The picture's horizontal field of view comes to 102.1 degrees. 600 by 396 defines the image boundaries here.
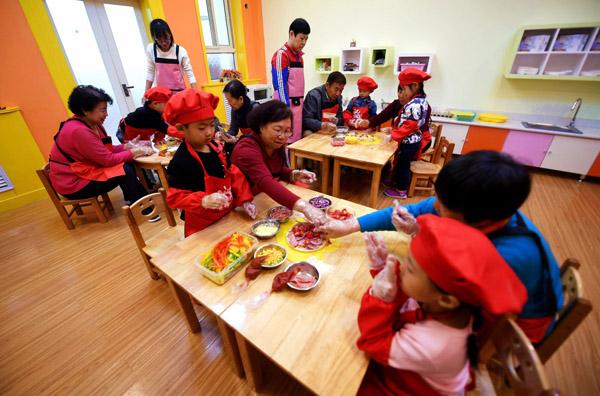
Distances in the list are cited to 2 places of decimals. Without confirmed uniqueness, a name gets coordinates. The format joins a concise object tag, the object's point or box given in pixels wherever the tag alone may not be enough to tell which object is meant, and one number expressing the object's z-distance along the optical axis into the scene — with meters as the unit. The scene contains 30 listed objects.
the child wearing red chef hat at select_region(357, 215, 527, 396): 0.60
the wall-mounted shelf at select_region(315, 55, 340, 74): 5.11
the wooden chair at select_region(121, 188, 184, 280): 1.62
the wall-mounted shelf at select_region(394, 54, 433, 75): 4.27
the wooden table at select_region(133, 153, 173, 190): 2.59
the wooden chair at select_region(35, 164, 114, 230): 2.55
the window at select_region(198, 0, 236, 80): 5.16
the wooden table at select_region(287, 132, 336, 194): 2.79
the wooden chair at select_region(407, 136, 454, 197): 3.09
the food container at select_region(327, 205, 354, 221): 1.46
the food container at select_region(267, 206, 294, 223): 1.46
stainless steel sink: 3.59
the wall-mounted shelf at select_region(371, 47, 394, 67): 4.48
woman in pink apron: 3.44
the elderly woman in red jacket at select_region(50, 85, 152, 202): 2.37
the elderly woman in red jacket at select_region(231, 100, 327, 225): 1.53
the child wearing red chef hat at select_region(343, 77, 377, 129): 3.49
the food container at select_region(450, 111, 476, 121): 4.09
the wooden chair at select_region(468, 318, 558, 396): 0.63
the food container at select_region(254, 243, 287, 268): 1.15
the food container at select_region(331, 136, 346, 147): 2.89
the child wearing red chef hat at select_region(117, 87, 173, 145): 2.81
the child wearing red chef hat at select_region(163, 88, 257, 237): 1.38
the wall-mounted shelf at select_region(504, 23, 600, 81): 3.37
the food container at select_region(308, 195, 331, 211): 1.58
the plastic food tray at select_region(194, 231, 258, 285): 1.06
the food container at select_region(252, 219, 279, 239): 1.33
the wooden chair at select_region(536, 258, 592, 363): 0.71
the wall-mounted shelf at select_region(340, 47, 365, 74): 4.86
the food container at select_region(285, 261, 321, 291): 1.10
